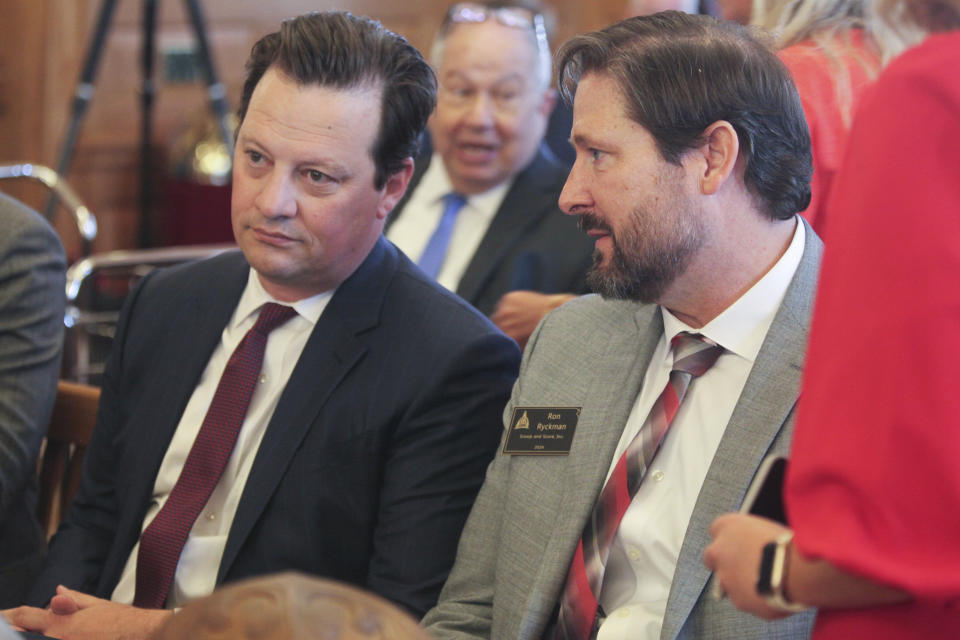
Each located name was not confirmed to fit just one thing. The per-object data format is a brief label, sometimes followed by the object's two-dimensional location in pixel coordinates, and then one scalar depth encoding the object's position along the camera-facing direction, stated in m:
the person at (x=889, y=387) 3.24
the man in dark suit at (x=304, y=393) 3.72
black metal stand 6.52
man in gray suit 3.58
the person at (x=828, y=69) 3.78
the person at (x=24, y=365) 3.88
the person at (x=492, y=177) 4.27
